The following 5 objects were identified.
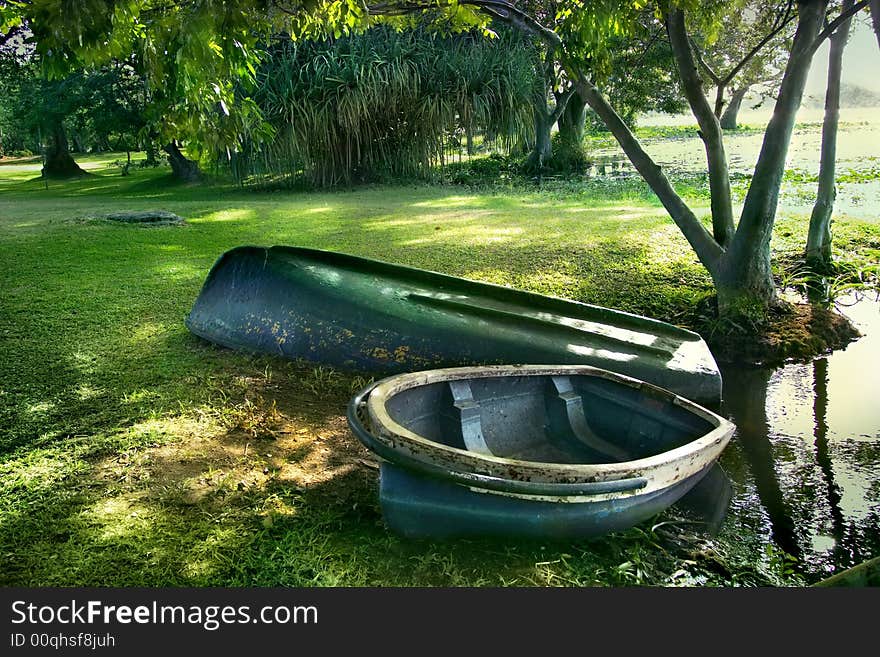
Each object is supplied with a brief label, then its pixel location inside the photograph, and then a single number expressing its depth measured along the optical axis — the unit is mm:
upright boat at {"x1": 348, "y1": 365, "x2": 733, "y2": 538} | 2582
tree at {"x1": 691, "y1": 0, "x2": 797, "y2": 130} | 5887
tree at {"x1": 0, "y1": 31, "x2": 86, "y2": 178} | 11562
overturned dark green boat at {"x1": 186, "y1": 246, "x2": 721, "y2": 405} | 4254
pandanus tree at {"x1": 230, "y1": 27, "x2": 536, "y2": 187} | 11312
